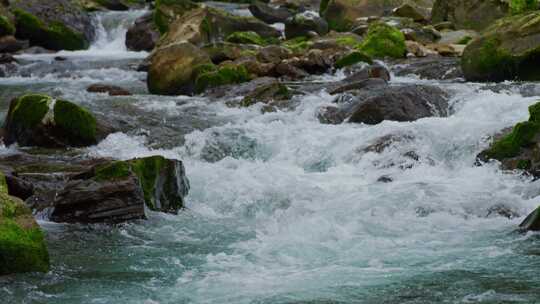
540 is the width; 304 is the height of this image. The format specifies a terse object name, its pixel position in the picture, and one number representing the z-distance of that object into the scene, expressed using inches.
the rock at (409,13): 1162.3
